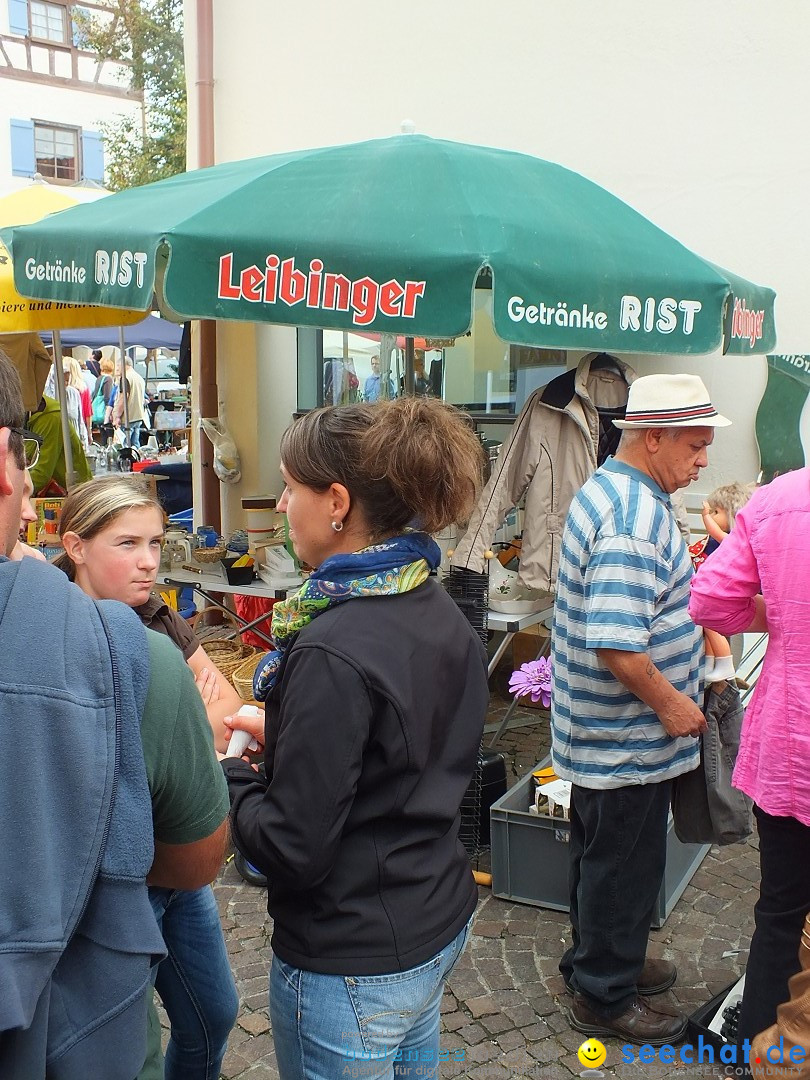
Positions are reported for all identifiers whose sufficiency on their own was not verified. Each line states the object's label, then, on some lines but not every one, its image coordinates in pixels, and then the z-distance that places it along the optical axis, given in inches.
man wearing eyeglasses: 42.8
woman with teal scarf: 63.4
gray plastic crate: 147.0
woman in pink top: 94.8
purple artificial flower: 161.8
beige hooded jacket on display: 192.4
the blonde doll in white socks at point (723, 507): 154.3
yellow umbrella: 233.1
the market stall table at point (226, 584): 205.9
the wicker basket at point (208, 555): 214.5
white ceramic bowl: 194.4
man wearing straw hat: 110.0
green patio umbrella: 138.6
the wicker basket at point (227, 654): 202.3
